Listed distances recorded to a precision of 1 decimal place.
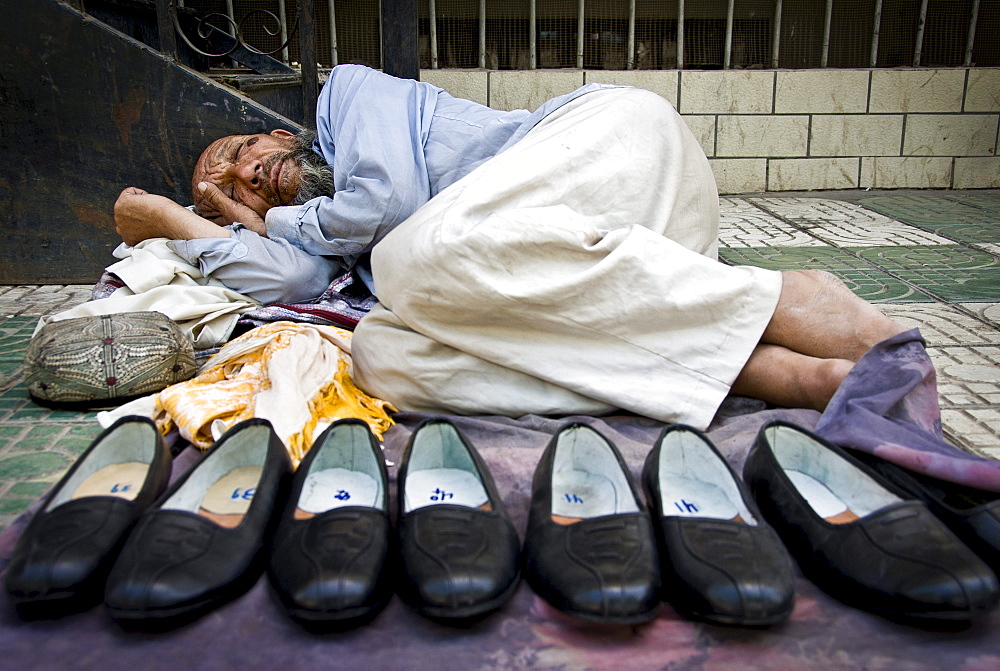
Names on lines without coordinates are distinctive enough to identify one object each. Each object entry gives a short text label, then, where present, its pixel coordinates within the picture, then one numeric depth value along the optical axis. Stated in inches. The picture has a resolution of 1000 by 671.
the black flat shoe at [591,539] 42.7
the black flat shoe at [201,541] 42.5
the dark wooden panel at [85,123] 123.3
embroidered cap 80.1
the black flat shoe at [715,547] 42.5
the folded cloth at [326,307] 96.3
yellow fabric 68.4
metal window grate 213.8
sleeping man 69.2
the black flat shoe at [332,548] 42.6
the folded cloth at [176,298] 94.7
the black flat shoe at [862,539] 42.4
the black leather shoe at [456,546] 43.1
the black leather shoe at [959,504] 46.8
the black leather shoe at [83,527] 43.8
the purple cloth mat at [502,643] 42.1
